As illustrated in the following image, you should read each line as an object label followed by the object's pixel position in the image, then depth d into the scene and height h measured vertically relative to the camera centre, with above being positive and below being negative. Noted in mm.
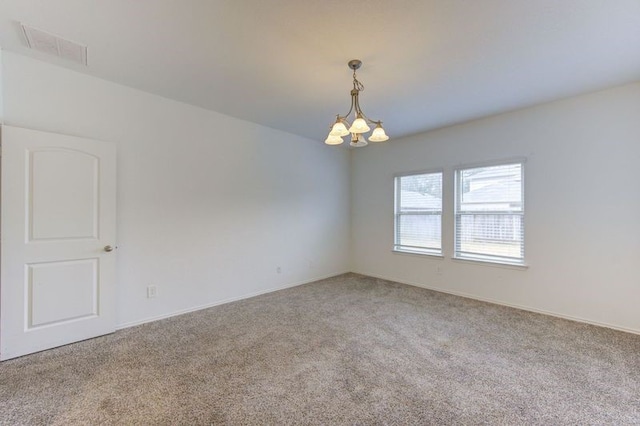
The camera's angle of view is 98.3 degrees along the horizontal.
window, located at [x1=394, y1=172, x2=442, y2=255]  4496 +3
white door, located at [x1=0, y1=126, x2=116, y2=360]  2340 -260
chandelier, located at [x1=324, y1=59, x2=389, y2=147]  2152 +683
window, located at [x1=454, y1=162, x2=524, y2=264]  3651 +8
